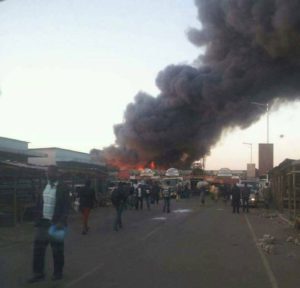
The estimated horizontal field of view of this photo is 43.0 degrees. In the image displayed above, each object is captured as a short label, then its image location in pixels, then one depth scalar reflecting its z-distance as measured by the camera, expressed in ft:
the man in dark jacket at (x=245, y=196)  57.21
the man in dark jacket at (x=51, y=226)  16.86
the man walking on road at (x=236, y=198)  55.40
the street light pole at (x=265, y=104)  77.14
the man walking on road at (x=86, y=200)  32.08
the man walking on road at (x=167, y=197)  53.66
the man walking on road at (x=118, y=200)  34.04
